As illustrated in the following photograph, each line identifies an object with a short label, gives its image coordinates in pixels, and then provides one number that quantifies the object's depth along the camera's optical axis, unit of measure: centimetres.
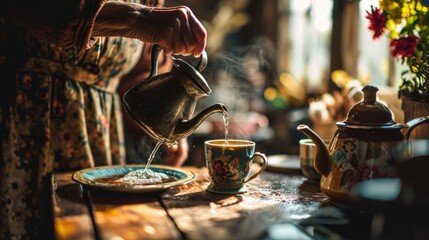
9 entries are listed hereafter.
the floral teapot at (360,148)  118
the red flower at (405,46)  135
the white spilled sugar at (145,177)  142
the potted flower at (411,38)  136
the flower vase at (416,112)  139
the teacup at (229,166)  139
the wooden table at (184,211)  105
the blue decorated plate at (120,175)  131
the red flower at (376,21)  145
